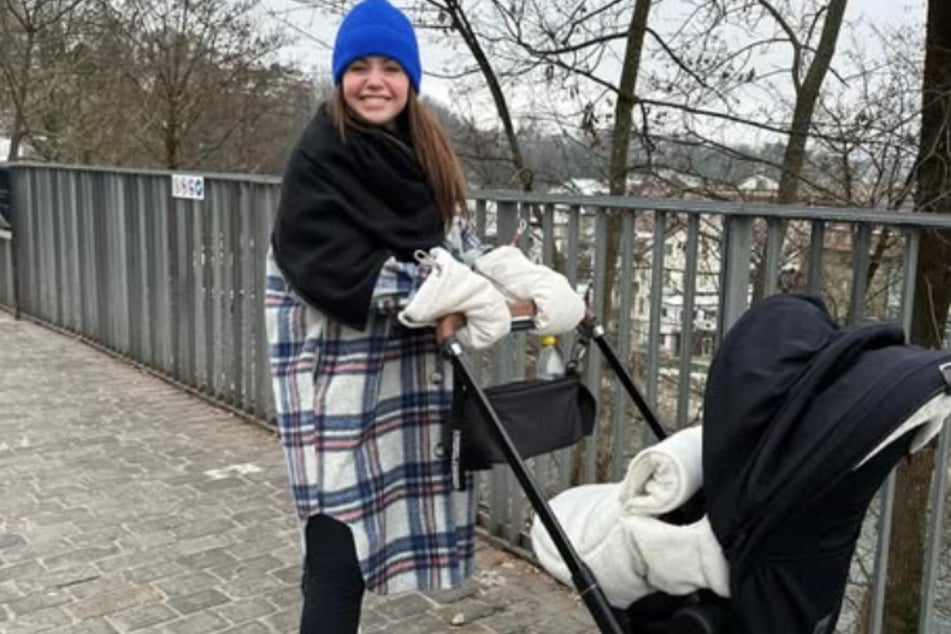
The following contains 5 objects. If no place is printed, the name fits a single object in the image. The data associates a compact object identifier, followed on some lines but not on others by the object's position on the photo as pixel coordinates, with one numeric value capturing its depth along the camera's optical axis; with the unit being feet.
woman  7.51
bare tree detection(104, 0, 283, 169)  48.44
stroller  5.47
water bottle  8.39
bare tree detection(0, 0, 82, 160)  39.11
